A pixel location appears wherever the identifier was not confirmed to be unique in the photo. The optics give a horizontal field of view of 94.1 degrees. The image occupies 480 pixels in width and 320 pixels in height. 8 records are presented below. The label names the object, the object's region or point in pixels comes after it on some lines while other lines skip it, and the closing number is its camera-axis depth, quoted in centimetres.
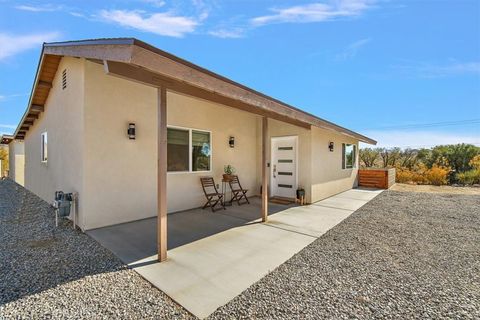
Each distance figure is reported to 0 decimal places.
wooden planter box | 1099
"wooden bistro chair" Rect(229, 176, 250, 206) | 698
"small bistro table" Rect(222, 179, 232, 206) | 714
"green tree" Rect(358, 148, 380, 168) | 1741
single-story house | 313
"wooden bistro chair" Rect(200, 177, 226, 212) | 623
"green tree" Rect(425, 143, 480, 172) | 1345
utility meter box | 450
